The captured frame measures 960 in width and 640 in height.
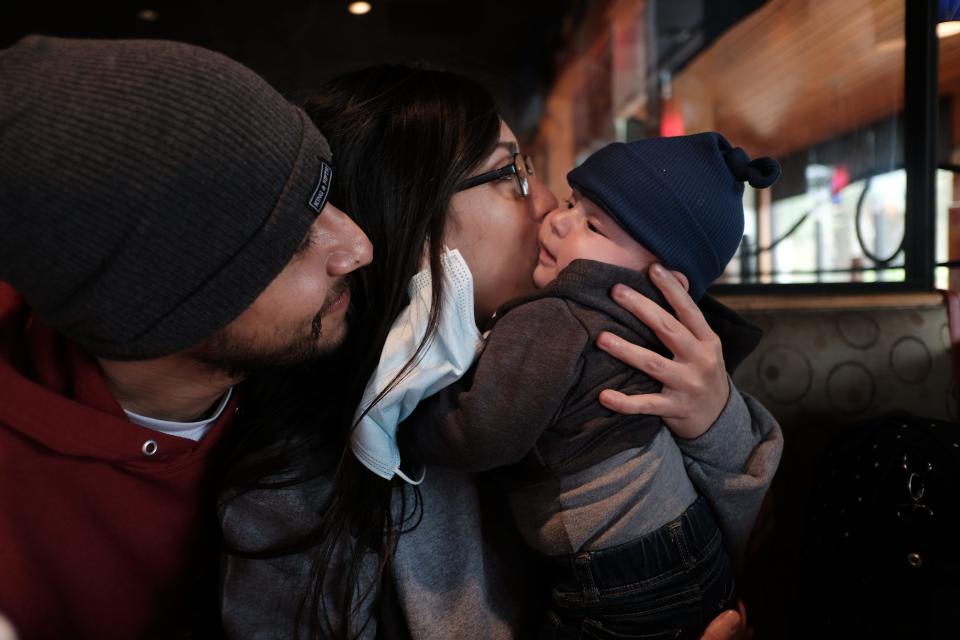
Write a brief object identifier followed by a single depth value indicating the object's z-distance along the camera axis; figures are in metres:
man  0.71
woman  1.00
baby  0.88
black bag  0.98
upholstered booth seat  1.42
